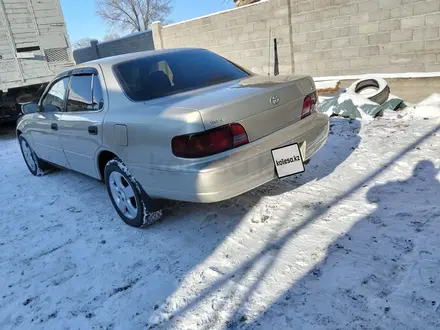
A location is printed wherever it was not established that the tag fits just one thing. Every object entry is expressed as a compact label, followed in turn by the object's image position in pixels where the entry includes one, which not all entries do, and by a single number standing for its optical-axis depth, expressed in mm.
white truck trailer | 7898
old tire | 5836
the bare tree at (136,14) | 41219
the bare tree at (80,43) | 32075
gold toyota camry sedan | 2508
